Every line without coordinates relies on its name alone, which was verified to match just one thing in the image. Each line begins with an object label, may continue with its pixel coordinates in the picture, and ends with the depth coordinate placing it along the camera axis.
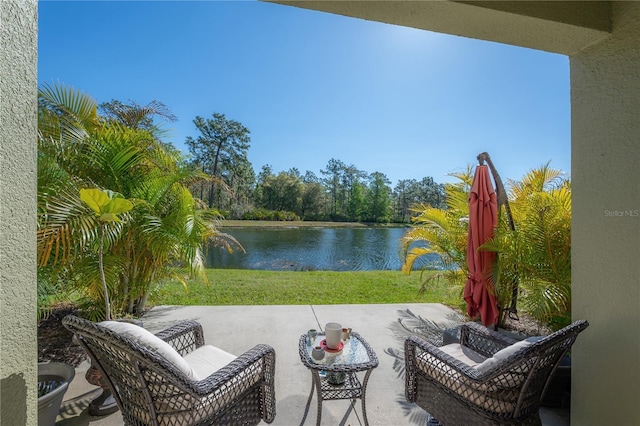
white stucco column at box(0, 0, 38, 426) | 1.00
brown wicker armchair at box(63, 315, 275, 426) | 1.13
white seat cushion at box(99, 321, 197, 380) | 1.24
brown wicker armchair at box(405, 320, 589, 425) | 1.22
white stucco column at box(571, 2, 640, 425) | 1.38
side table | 1.59
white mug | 1.83
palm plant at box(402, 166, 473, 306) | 3.38
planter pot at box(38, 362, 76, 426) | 1.46
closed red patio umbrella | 2.64
